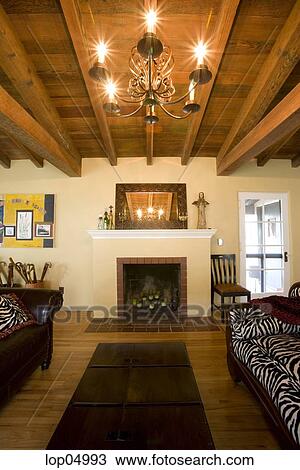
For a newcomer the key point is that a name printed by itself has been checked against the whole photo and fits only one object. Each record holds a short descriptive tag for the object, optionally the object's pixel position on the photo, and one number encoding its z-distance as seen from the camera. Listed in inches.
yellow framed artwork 165.3
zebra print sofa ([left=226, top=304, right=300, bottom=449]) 49.8
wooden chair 155.9
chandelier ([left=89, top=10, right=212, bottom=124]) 54.1
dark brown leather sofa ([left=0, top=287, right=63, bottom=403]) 66.5
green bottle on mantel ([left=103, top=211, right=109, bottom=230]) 157.1
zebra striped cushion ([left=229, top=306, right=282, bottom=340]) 77.4
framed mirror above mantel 160.4
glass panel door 170.6
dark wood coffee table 39.8
